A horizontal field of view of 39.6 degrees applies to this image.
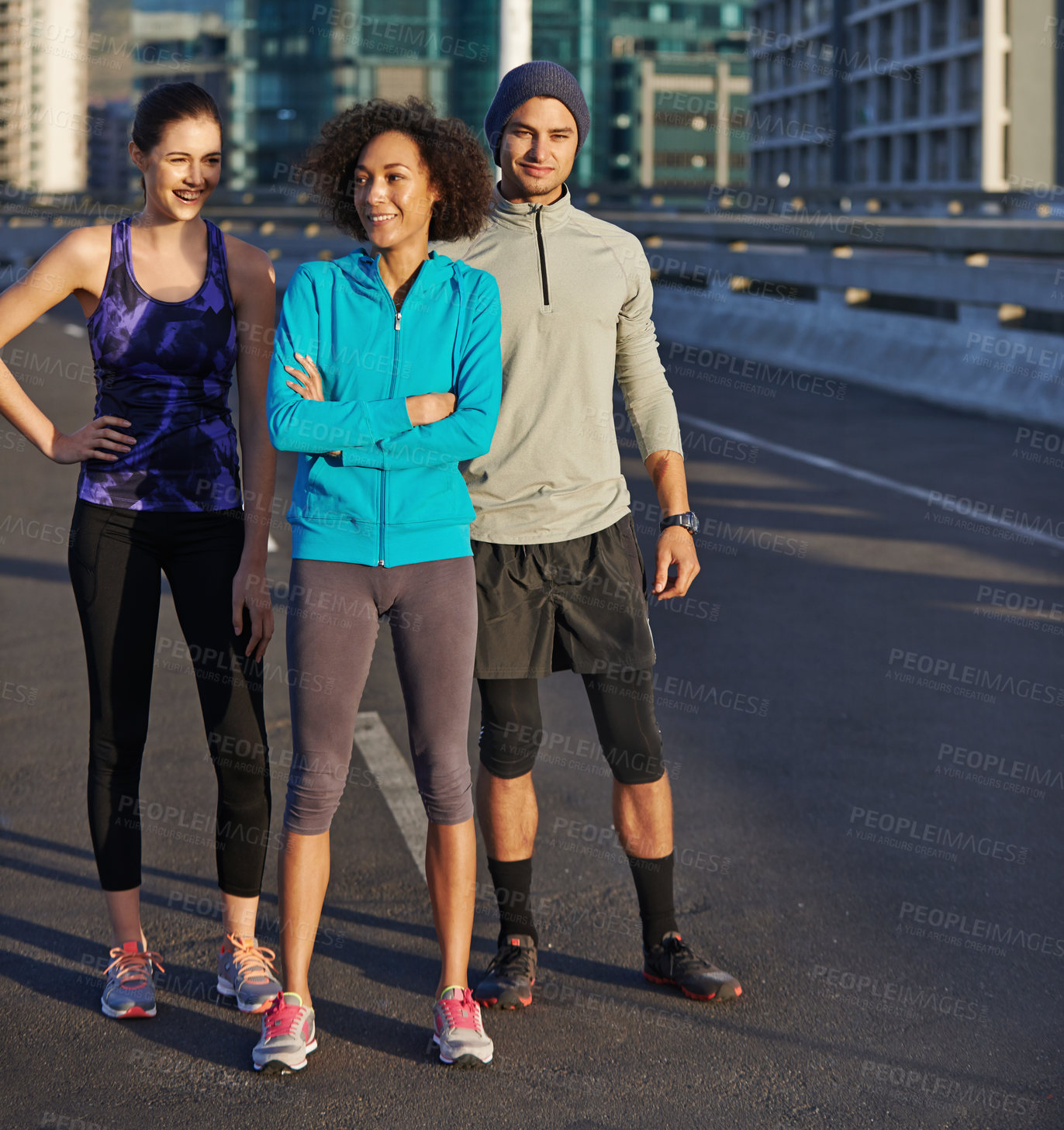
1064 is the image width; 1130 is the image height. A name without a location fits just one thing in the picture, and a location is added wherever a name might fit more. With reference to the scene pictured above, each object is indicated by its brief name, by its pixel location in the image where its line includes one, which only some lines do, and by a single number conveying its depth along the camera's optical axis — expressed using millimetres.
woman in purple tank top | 3543
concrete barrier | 13789
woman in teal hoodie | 3320
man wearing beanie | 3662
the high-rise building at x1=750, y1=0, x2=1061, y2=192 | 72125
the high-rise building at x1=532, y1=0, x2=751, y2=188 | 141625
